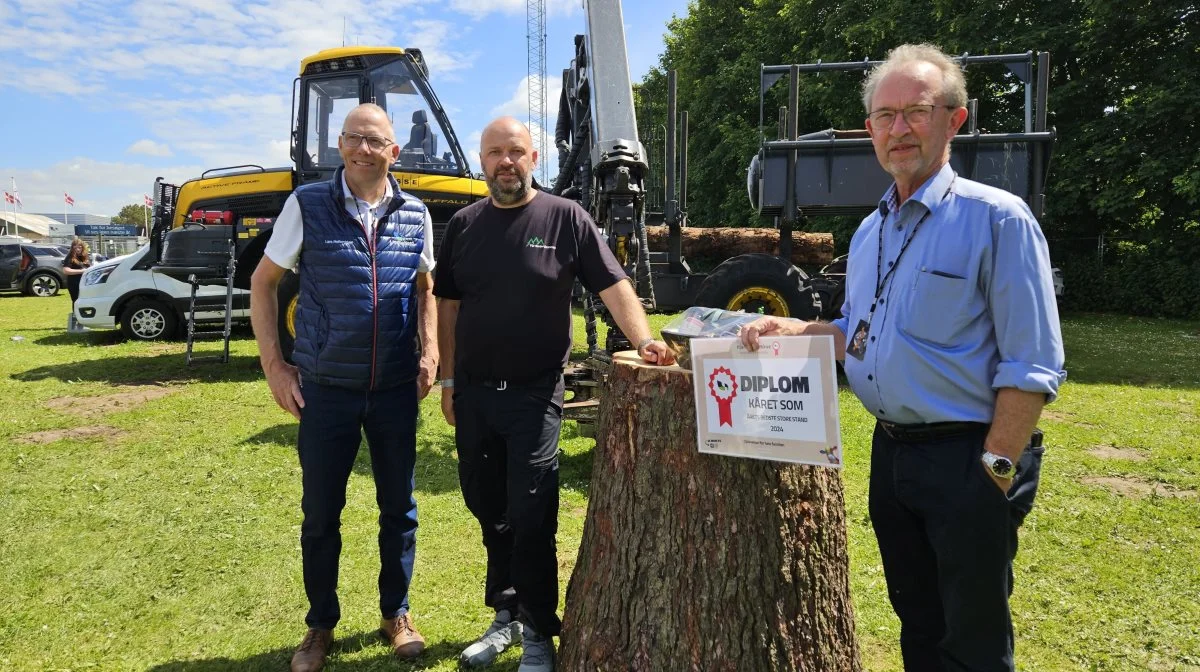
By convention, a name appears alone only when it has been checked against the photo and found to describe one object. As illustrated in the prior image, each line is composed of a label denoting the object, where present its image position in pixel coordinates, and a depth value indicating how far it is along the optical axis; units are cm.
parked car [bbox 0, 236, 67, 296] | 1972
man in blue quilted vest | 264
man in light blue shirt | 163
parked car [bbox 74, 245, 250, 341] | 1030
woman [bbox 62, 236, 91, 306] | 1344
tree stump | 218
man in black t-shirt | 257
